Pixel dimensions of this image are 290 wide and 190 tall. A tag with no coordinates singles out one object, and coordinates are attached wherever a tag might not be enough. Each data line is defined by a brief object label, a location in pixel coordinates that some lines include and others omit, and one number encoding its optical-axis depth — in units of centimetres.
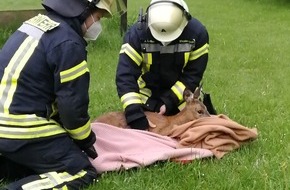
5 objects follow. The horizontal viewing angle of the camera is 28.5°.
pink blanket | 373
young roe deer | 437
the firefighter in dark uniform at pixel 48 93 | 330
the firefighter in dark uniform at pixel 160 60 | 436
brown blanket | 398
